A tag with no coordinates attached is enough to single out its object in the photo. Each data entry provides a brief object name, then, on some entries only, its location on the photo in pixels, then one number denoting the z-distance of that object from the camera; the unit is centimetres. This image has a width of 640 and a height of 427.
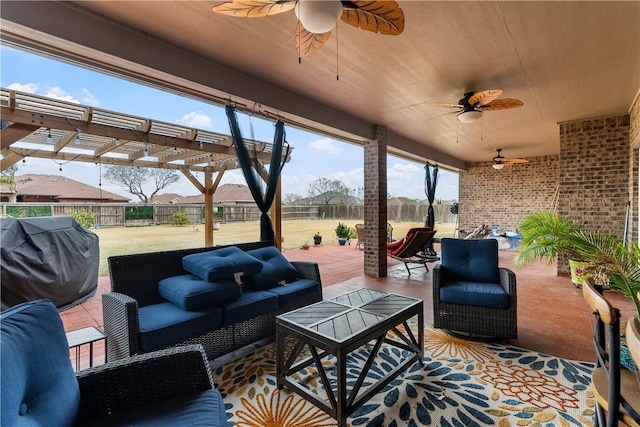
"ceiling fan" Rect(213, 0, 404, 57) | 157
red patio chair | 524
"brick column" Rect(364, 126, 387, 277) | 518
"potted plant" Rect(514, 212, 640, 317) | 244
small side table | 197
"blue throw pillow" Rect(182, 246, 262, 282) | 247
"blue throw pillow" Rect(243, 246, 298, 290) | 292
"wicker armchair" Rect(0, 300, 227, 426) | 101
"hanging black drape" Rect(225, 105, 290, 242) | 349
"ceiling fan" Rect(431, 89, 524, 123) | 319
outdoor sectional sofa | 205
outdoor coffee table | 175
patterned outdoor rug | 180
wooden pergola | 302
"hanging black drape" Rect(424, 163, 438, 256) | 823
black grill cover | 317
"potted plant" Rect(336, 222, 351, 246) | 941
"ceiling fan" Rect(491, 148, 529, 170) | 705
